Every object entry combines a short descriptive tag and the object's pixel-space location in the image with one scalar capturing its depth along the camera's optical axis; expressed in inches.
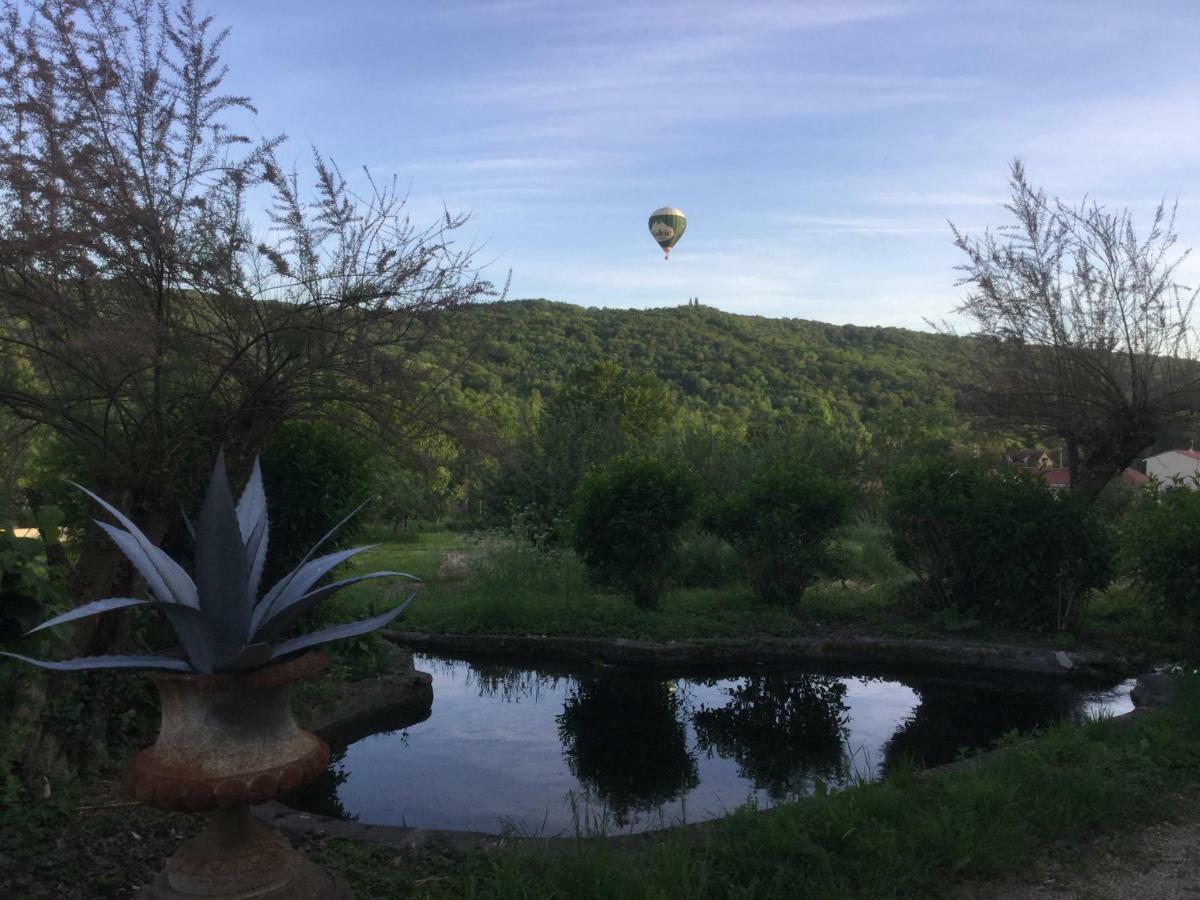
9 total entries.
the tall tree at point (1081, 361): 366.3
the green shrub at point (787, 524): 406.3
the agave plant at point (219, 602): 118.1
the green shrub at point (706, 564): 506.3
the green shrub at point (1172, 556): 296.2
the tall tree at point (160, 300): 197.9
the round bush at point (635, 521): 404.5
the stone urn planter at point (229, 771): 115.1
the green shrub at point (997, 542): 364.2
